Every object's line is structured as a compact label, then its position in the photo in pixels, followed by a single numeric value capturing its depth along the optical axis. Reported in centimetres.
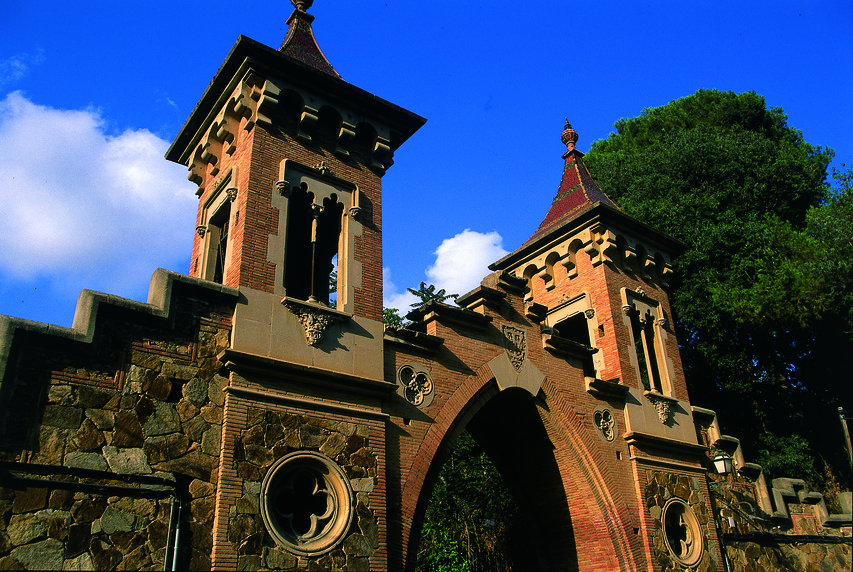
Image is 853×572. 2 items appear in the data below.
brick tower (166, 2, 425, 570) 868
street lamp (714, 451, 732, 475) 1489
